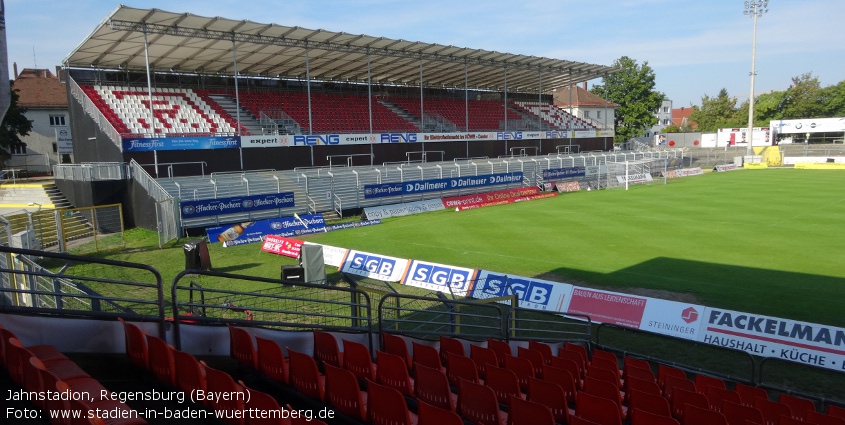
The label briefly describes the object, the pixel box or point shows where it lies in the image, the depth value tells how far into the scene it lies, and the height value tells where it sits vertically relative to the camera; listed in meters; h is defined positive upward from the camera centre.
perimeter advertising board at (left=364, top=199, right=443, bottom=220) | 30.08 -3.05
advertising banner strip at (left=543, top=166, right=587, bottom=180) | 40.81 -1.83
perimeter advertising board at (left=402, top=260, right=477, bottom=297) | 14.55 -3.33
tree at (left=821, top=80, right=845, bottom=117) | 80.31 +5.68
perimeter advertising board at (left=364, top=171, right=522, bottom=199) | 31.71 -1.98
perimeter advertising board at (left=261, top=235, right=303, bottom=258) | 20.02 -3.22
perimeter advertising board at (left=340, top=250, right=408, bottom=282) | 16.25 -3.32
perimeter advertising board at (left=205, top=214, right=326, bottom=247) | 23.34 -3.09
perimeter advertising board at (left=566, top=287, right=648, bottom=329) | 12.12 -3.50
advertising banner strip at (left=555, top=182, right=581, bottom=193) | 39.91 -2.75
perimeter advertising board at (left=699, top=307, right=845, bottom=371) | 9.95 -3.62
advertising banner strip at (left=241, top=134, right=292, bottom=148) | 32.25 +0.97
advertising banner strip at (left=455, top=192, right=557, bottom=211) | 34.20 -3.16
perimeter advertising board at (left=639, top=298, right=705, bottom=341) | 11.38 -3.58
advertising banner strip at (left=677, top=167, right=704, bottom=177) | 49.72 -2.47
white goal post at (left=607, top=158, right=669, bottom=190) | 42.50 -2.16
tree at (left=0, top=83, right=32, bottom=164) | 39.88 +2.87
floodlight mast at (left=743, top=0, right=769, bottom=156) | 55.19 +12.81
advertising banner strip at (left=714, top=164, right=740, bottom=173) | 54.63 -2.40
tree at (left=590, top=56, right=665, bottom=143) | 71.31 +6.19
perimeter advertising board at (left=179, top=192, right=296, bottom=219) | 24.87 -2.12
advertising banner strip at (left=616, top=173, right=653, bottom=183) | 43.34 -2.45
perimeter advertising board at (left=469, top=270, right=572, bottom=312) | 13.13 -3.38
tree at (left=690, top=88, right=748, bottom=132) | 94.50 +5.00
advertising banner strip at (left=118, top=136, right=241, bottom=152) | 27.81 +0.89
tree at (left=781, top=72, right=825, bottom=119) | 82.69 +5.96
